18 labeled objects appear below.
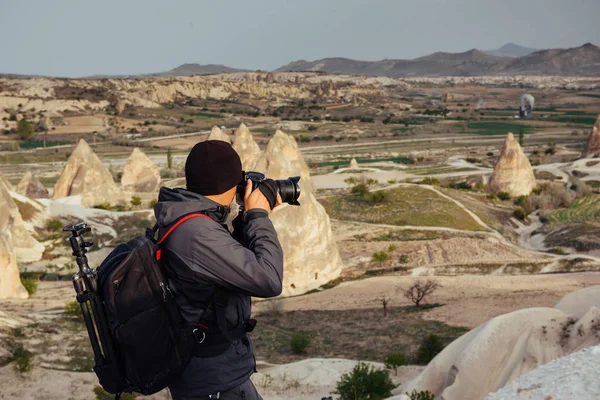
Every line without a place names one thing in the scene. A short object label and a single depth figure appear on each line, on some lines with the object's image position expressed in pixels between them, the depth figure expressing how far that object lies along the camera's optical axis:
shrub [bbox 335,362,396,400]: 10.15
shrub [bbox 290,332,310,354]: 13.66
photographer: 3.57
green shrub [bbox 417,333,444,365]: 12.38
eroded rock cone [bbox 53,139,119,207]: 31.56
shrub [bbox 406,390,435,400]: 8.25
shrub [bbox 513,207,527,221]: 32.16
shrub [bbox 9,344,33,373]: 11.10
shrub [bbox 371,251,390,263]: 23.55
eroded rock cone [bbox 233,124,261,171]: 35.41
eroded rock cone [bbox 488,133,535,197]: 36.12
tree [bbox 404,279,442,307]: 17.47
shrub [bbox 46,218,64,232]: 26.88
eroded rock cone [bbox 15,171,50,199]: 34.57
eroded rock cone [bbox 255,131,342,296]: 20.70
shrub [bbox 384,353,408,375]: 11.57
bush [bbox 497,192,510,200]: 35.69
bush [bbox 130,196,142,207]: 32.16
